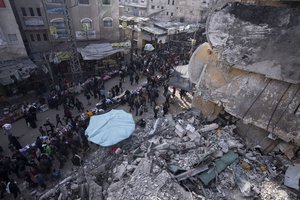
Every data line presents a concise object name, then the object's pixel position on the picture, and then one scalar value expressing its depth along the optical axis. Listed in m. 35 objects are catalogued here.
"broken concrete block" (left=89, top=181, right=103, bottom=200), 8.24
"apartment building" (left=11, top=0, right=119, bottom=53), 17.67
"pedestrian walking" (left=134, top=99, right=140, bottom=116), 14.33
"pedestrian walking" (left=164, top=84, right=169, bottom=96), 16.33
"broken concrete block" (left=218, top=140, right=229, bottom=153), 10.06
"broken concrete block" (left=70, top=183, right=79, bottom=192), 9.03
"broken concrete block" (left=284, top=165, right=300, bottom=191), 8.55
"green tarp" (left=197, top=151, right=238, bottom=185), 8.83
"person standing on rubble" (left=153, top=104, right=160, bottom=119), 13.79
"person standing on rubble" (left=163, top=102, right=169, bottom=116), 14.16
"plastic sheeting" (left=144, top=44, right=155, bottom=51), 22.75
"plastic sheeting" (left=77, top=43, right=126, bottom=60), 18.59
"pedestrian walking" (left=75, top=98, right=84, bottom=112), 14.43
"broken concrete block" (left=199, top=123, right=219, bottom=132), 11.72
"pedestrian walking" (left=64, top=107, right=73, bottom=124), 12.95
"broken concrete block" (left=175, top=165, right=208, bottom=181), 8.65
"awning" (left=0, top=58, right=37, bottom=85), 14.78
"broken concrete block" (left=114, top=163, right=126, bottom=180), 9.23
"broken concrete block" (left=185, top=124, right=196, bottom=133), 11.42
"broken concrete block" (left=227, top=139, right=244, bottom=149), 10.48
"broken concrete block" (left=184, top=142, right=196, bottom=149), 10.41
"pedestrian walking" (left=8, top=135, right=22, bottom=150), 10.89
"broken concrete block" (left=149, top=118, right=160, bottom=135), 11.96
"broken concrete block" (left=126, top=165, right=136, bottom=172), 9.24
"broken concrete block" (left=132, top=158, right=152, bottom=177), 8.70
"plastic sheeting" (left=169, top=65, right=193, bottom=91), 15.27
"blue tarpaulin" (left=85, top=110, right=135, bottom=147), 10.32
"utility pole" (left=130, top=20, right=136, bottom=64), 21.74
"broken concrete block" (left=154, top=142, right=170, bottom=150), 10.22
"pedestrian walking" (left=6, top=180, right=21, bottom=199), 8.57
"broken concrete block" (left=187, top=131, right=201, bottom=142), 10.86
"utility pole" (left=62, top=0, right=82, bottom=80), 15.64
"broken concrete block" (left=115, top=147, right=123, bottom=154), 10.81
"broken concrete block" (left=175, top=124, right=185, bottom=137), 11.37
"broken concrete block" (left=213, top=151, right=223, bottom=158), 9.73
